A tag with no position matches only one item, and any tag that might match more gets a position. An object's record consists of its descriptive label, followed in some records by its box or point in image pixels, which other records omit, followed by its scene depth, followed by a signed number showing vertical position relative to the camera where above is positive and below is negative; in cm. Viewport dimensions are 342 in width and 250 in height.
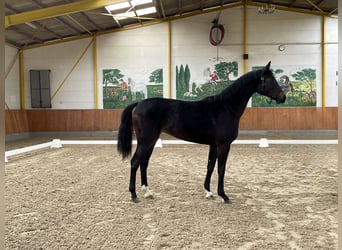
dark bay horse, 354 -14
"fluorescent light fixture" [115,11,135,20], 1051 +327
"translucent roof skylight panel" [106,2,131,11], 1011 +327
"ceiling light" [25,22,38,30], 1002 +267
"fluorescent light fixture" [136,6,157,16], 1126 +350
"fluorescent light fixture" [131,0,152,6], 1010 +340
